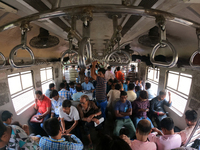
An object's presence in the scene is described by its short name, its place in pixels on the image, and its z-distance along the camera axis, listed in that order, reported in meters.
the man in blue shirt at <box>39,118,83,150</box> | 1.66
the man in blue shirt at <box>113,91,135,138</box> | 3.01
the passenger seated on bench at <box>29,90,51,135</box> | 3.52
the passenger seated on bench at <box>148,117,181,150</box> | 1.85
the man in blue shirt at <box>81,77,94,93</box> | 5.44
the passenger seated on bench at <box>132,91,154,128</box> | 3.11
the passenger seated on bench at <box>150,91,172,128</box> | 3.55
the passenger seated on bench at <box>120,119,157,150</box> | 1.69
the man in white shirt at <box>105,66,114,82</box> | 6.08
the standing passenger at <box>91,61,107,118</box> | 3.49
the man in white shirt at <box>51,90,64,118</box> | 3.35
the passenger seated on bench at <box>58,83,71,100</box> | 4.25
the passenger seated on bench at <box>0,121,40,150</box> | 1.35
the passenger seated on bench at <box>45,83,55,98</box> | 4.87
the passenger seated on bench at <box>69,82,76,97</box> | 5.25
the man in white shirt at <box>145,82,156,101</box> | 4.69
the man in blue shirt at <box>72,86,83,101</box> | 4.14
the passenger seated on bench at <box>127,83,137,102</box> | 3.92
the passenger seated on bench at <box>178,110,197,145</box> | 2.02
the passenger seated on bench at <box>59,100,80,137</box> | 2.62
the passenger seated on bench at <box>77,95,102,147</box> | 2.79
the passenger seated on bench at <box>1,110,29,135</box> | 2.62
